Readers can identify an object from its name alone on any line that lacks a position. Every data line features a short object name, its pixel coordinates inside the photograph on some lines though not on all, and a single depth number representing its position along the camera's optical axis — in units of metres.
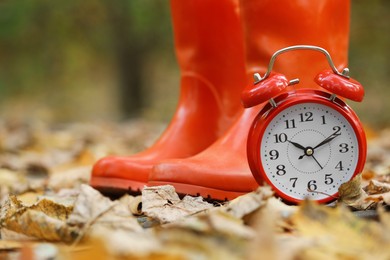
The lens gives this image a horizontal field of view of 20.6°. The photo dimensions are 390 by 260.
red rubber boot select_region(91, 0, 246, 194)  1.33
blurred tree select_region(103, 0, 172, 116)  7.49
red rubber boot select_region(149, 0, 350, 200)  1.12
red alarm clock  1.03
